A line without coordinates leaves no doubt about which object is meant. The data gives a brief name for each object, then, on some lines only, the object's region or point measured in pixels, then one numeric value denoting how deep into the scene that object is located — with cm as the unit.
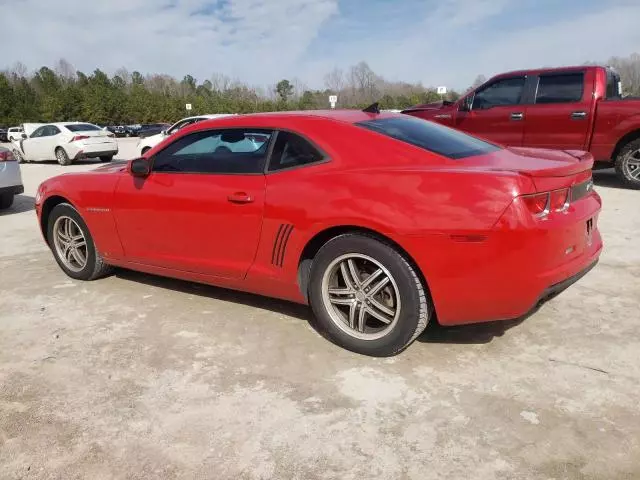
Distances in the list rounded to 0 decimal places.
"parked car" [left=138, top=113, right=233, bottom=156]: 1503
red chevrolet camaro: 272
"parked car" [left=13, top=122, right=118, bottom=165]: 1678
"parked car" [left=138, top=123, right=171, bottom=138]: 4017
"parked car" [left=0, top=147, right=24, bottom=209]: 793
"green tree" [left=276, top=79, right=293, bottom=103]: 9599
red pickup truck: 798
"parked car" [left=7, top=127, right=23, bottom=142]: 3321
